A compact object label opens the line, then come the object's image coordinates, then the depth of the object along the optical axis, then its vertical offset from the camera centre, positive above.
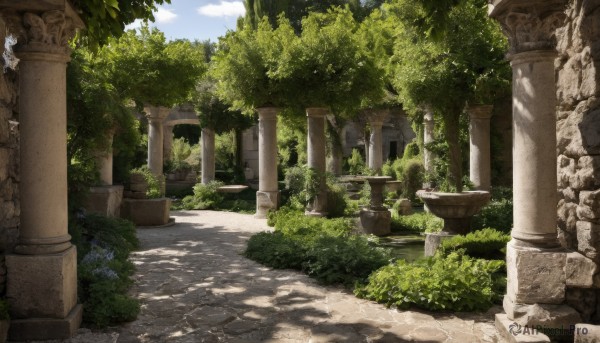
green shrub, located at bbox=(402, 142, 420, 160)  17.88 +0.62
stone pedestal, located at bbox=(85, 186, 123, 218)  9.47 -0.58
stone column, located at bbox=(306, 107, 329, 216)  11.81 +0.43
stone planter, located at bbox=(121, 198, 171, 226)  11.27 -0.96
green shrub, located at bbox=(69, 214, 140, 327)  4.43 -1.11
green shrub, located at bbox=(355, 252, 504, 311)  4.76 -1.23
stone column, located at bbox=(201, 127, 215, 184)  19.03 +0.57
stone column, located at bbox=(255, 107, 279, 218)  12.61 -0.03
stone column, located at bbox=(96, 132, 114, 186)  10.05 +0.03
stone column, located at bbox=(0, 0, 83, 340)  3.95 -0.13
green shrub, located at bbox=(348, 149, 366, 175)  24.07 +0.19
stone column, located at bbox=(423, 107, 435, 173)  13.00 +0.94
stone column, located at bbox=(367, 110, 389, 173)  18.33 +1.18
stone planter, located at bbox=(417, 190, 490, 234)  7.61 -0.63
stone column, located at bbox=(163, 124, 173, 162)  23.45 +1.36
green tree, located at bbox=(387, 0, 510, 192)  8.94 +1.87
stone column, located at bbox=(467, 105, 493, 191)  10.99 +0.40
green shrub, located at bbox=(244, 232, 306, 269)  6.79 -1.22
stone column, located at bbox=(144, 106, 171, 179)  13.52 +0.90
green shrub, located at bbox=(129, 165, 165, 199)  11.83 -0.33
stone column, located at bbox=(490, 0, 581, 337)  3.93 -0.03
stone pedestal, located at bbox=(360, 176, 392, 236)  10.34 -0.99
